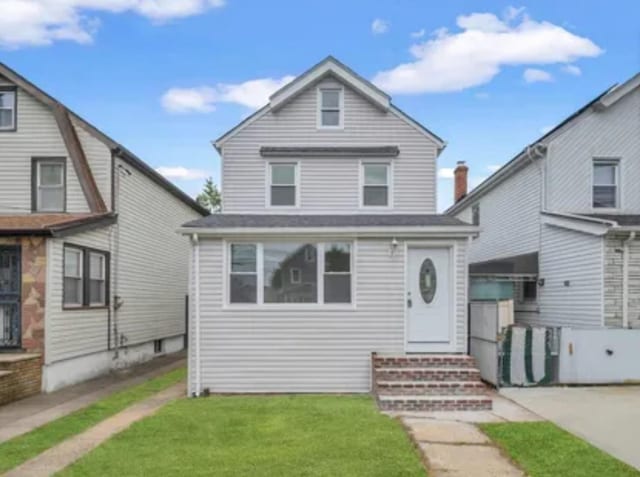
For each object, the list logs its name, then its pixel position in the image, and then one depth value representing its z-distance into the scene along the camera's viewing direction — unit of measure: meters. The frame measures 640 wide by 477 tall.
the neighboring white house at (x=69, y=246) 11.17
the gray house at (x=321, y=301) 10.49
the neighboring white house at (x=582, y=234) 12.08
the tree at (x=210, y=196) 44.78
